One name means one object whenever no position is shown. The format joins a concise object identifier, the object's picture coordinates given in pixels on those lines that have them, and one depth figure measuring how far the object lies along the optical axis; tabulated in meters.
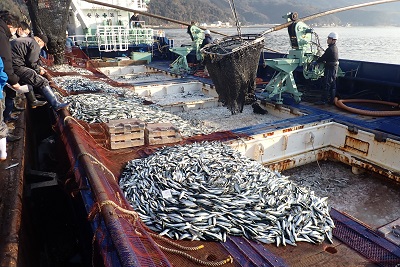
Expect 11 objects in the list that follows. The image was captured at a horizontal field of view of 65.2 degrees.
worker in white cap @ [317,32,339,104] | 8.43
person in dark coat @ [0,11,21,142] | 4.96
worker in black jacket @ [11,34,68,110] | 6.57
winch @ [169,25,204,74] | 15.48
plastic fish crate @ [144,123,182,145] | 6.12
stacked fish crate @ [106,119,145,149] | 5.88
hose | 7.72
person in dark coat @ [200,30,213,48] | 14.61
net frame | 7.11
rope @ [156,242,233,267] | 3.25
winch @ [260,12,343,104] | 8.95
